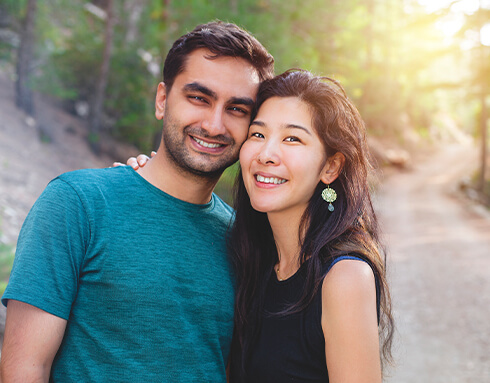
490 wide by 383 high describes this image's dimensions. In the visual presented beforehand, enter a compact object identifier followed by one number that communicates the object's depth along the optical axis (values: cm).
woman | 192
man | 185
